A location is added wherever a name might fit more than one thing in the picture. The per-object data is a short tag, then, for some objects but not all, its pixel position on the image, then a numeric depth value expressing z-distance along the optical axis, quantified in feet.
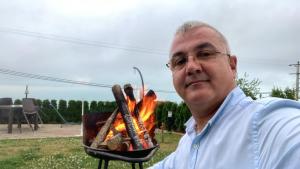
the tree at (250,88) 33.41
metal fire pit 6.89
